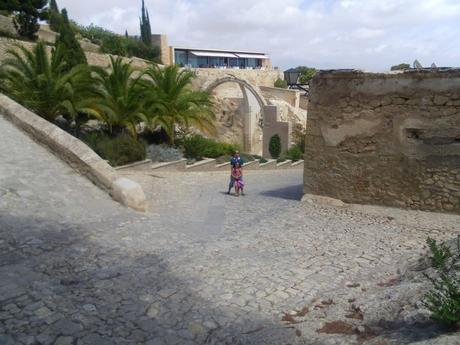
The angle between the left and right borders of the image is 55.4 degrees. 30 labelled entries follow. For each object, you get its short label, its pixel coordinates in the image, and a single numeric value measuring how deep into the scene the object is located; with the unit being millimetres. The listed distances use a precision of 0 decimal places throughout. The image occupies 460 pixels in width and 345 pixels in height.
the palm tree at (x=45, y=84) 13867
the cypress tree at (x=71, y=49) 18656
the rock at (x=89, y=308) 3818
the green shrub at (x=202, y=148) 18094
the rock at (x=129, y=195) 7539
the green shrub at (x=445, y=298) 2844
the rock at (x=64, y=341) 3289
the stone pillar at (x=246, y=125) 32469
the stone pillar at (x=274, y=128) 30438
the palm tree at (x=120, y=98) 15305
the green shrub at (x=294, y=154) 26234
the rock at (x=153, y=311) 3877
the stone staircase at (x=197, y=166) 14250
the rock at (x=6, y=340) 3199
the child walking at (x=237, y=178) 11336
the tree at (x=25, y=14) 29266
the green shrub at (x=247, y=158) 21016
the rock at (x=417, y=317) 3195
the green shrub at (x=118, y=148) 13914
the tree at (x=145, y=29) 52512
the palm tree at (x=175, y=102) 16828
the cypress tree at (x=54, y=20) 34469
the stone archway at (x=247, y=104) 30477
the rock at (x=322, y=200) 9227
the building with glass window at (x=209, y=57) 53088
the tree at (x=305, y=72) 57625
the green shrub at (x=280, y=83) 57094
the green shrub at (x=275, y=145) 30219
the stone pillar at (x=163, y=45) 52062
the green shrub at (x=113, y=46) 36906
